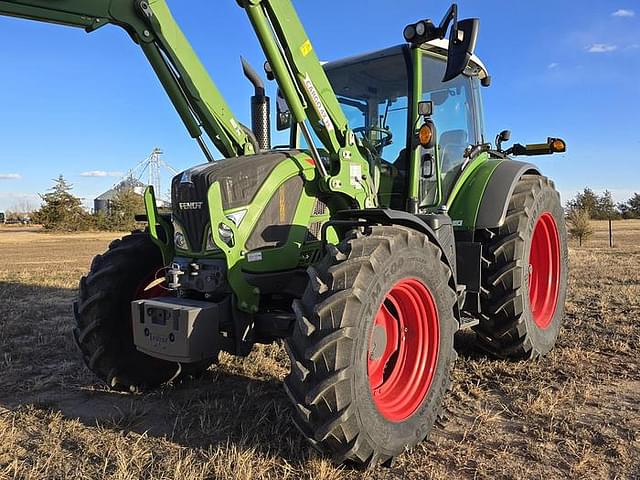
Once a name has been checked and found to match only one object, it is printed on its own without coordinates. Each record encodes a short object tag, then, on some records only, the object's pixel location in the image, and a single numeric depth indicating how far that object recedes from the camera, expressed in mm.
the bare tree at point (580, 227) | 22891
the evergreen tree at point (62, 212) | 42750
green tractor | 3023
